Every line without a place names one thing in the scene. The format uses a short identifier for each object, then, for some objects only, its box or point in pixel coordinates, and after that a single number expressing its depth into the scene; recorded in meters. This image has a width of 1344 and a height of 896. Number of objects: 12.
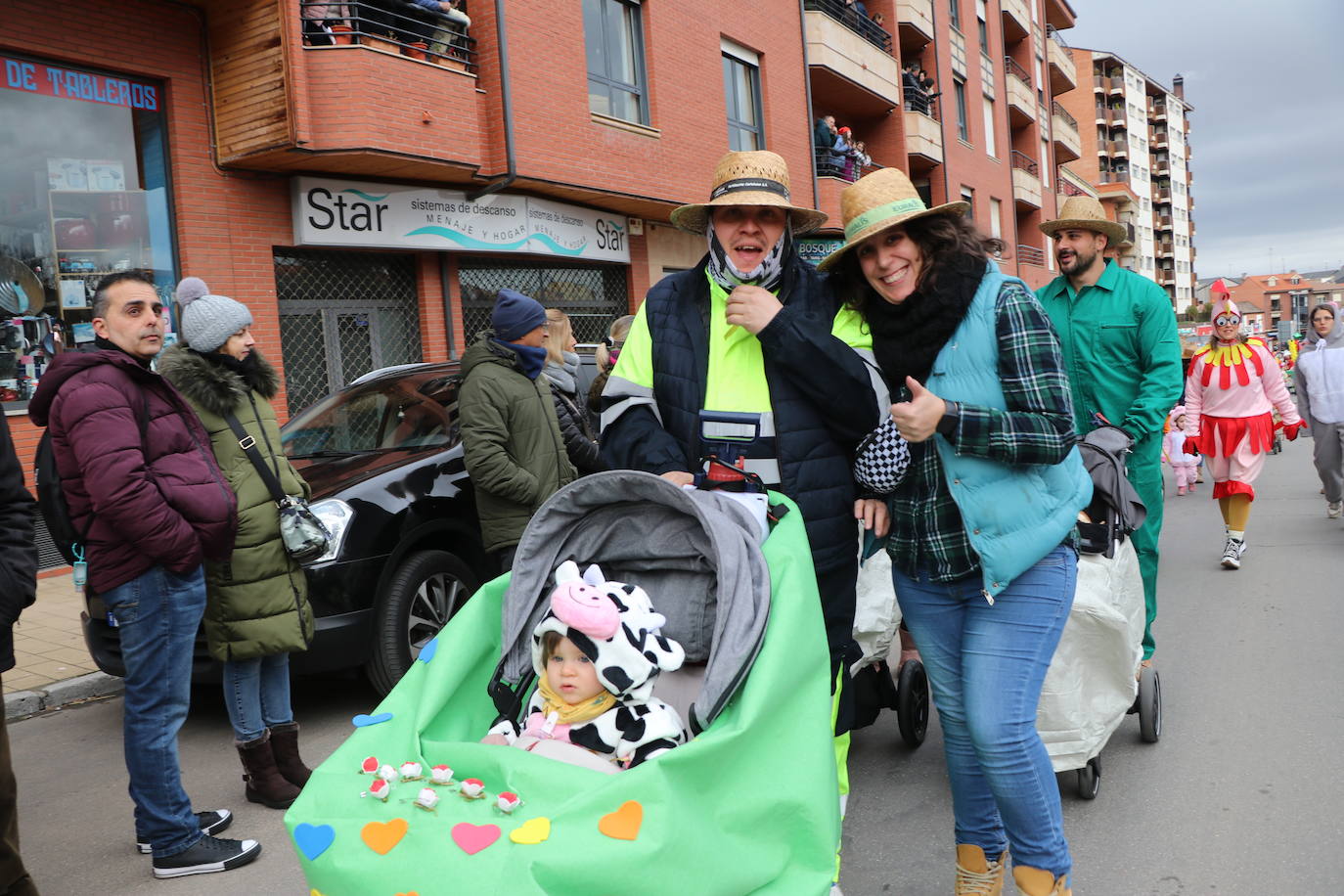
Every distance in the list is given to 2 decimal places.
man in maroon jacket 3.59
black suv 5.36
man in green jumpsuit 4.92
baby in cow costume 2.59
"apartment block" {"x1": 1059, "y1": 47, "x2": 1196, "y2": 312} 75.53
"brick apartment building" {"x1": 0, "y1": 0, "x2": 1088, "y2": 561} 10.41
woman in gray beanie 4.22
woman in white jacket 9.84
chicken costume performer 8.43
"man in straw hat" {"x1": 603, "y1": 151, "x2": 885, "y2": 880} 2.92
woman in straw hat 2.74
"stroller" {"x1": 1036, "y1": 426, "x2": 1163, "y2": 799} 3.88
